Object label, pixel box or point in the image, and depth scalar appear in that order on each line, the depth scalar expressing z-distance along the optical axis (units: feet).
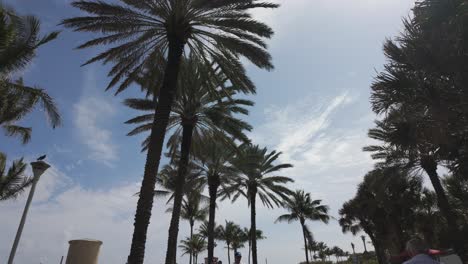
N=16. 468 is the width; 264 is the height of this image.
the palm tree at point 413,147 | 36.94
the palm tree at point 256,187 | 90.66
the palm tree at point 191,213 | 121.08
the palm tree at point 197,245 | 171.63
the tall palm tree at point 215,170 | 75.09
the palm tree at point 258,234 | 177.35
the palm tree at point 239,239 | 176.55
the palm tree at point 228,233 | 174.91
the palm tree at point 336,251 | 329.15
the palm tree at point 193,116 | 53.26
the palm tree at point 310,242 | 132.57
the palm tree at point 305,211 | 134.82
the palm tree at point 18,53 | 32.60
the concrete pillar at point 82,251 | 22.65
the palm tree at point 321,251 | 295.52
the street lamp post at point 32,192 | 30.40
